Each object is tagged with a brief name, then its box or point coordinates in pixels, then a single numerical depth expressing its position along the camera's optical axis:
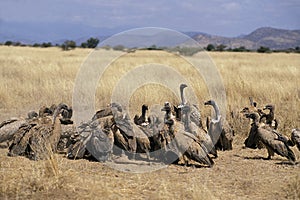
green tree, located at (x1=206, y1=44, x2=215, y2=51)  114.78
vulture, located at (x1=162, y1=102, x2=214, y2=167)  14.91
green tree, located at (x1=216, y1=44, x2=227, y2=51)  114.69
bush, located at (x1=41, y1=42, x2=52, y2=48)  124.00
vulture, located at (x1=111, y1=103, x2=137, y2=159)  15.82
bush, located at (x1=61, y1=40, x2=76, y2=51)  99.55
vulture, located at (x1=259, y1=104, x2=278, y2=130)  19.12
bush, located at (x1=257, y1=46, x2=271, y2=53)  108.16
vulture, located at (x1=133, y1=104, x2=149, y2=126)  18.07
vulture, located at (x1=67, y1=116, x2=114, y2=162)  15.55
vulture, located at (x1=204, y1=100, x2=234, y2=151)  17.78
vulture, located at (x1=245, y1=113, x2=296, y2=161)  15.55
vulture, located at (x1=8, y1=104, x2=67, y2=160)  15.30
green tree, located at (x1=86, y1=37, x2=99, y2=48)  128.25
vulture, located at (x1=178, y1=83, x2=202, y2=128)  18.50
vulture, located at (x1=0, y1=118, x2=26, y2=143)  17.34
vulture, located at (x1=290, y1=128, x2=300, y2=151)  15.73
